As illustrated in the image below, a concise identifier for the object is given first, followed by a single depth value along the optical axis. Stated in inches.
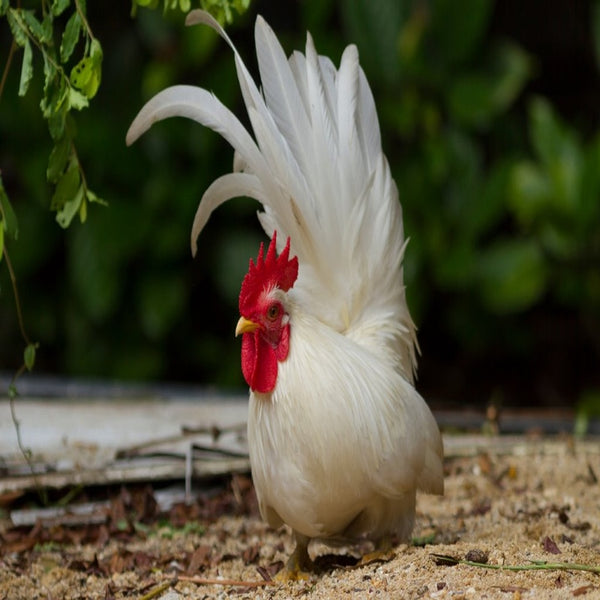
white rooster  268.5
